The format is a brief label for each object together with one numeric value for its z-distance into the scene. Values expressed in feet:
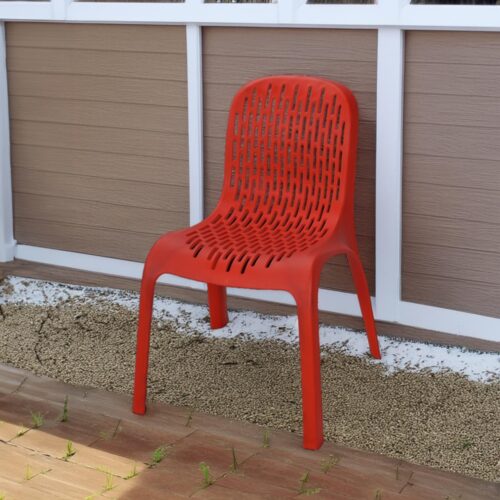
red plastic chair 8.96
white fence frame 10.32
